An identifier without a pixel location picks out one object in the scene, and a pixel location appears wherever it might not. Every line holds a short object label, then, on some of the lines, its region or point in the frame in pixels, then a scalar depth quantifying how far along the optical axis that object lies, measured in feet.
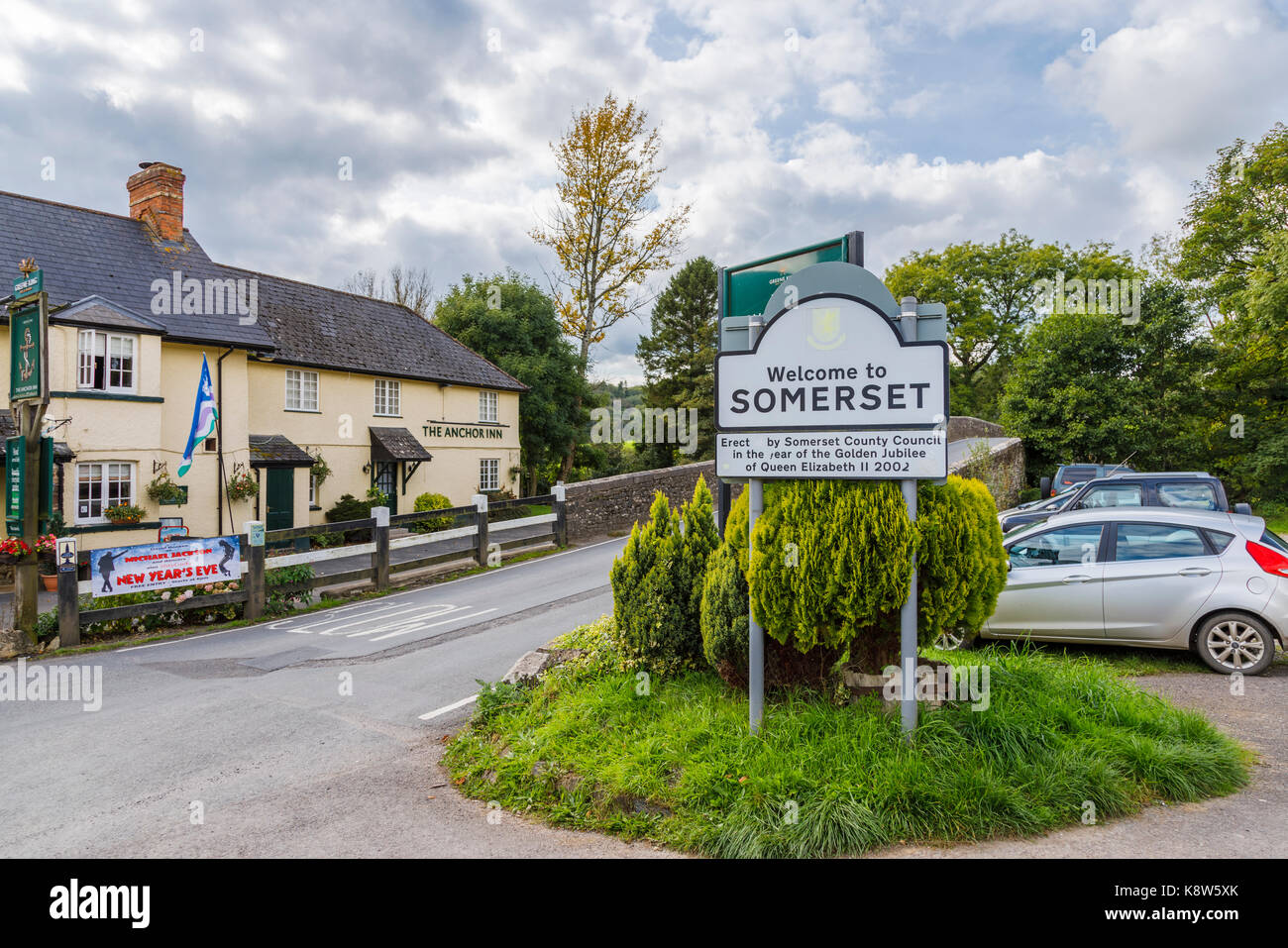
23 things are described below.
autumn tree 92.63
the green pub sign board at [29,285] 31.89
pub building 50.70
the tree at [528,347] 100.42
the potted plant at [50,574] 47.93
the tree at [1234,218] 82.84
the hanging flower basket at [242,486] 59.62
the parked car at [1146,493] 37.45
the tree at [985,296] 128.67
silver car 20.76
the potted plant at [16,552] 32.48
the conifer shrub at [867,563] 13.75
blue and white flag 49.06
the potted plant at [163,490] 53.42
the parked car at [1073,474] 58.13
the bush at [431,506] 76.02
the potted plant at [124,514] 50.98
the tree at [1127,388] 80.84
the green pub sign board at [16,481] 32.99
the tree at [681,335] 127.85
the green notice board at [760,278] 17.24
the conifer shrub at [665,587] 18.11
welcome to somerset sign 13.96
